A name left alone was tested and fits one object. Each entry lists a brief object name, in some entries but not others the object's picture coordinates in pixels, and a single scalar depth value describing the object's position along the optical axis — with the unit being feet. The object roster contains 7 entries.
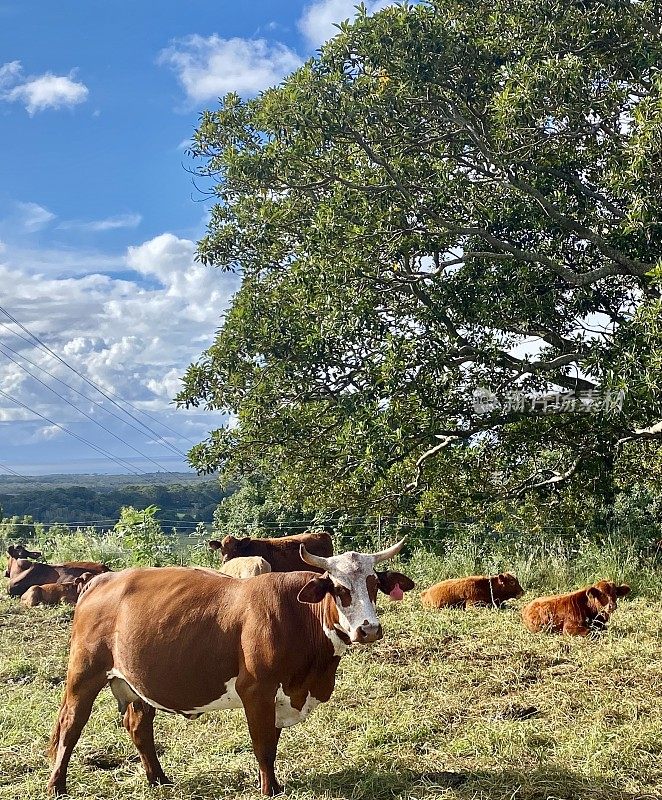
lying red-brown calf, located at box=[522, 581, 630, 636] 28.40
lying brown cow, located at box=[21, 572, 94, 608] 37.19
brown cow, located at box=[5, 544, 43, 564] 45.29
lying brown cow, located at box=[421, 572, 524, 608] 33.45
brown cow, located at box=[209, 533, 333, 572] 35.81
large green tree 32.76
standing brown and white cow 15.93
